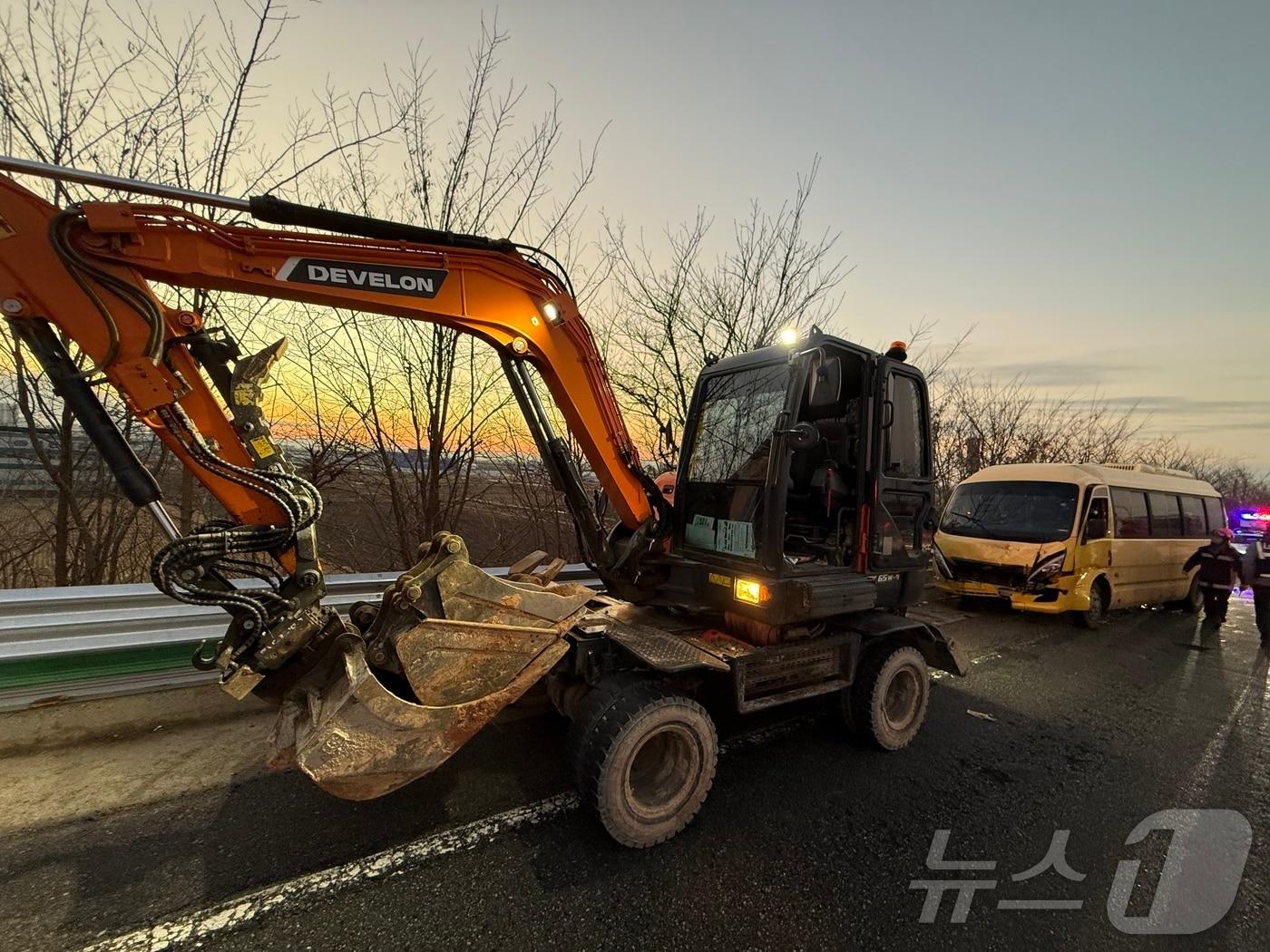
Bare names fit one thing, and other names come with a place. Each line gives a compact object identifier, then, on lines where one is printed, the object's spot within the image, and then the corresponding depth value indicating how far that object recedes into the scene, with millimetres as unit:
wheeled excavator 2525
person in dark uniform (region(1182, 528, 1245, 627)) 8742
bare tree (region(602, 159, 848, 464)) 9867
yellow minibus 7797
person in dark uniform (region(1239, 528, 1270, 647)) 7676
